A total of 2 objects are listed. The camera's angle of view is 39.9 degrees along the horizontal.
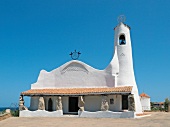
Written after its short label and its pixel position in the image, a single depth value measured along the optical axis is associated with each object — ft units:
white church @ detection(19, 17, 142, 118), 69.46
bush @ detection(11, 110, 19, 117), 77.51
